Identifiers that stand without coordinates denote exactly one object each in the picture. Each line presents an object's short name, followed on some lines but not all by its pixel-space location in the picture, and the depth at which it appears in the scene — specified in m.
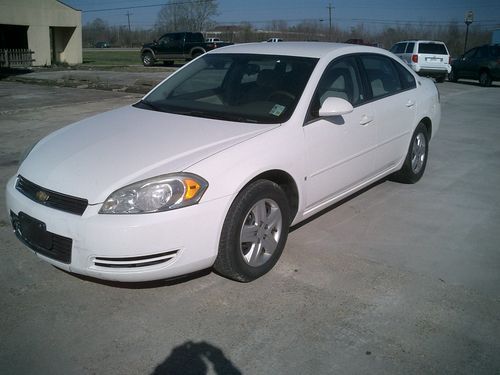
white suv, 20.23
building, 24.61
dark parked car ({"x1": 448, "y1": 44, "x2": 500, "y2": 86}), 19.39
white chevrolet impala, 2.90
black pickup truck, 28.45
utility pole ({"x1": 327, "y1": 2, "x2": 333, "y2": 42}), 58.74
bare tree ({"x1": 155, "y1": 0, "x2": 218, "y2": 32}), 73.53
